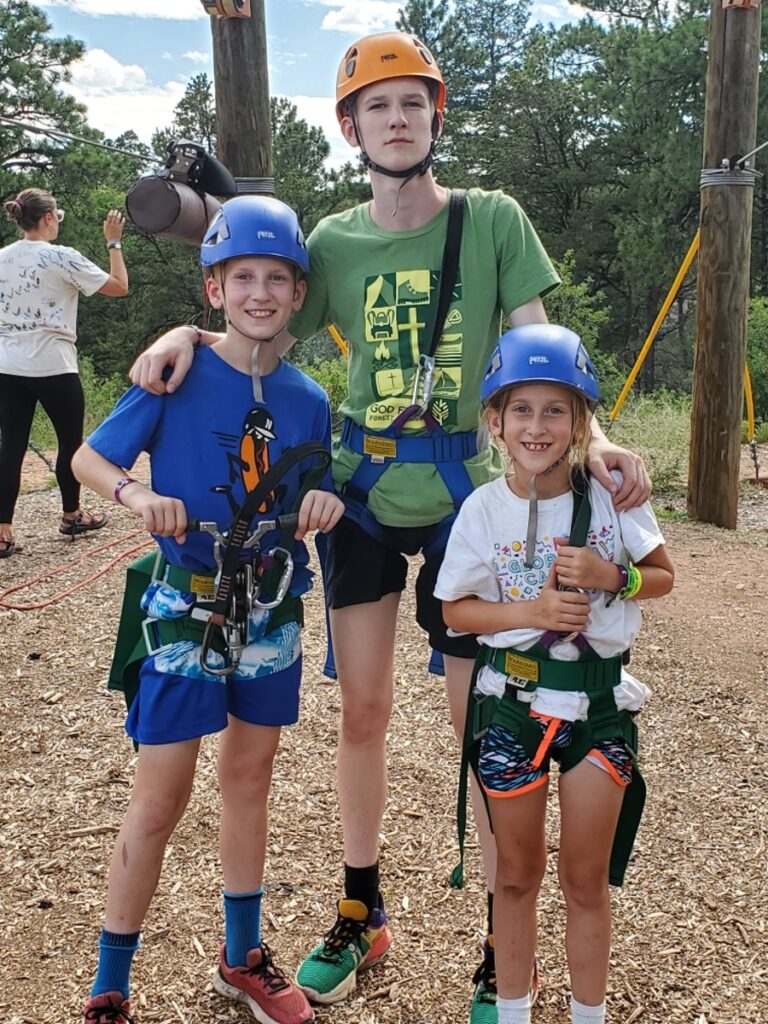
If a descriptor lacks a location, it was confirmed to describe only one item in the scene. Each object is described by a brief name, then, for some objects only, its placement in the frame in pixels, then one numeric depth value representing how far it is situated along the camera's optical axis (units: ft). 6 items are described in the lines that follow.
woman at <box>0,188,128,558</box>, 19.12
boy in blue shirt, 6.78
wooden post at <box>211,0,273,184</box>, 13.89
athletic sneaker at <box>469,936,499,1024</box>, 7.38
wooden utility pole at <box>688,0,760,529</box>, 20.58
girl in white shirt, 6.18
